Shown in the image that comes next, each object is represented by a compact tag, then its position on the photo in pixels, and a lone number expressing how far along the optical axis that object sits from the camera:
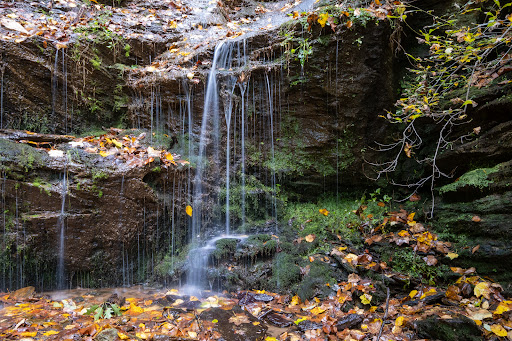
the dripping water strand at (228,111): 6.54
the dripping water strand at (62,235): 4.73
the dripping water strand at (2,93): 5.52
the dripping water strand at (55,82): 6.07
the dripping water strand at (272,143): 6.50
